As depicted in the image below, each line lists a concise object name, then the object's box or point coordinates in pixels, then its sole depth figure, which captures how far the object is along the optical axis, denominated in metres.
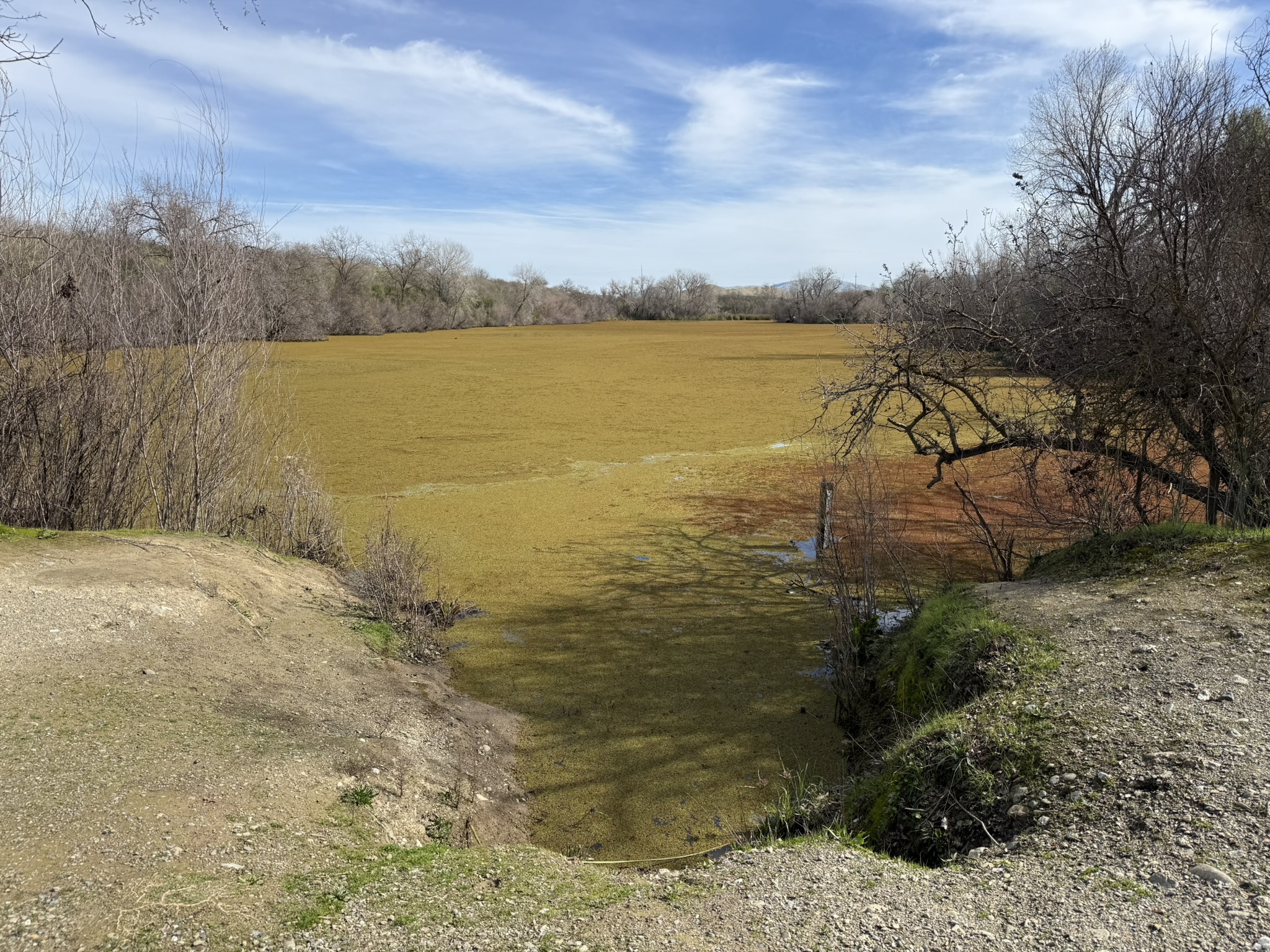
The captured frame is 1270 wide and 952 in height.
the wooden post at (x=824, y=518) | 7.85
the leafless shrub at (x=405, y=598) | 6.53
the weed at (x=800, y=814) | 4.17
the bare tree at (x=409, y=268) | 54.59
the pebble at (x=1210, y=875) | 2.68
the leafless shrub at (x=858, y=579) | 5.81
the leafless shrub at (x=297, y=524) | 7.75
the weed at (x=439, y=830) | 4.00
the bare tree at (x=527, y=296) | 58.25
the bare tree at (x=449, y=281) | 52.84
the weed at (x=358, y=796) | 3.93
